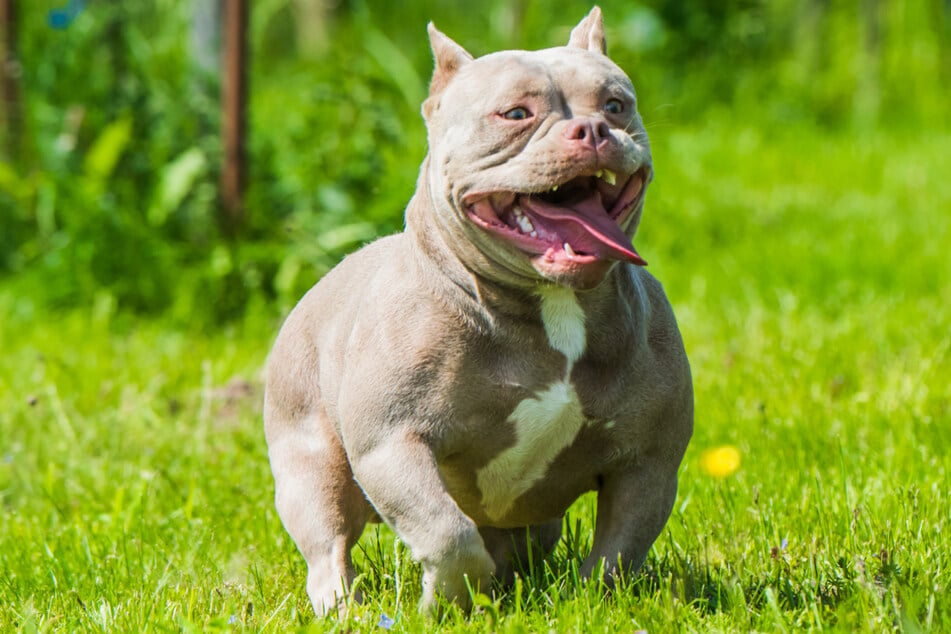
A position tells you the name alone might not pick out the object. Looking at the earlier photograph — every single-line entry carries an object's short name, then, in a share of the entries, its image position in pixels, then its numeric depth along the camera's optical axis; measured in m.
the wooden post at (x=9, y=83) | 12.71
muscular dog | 4.86
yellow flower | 7.22
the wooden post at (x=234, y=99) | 11.23
